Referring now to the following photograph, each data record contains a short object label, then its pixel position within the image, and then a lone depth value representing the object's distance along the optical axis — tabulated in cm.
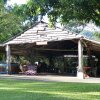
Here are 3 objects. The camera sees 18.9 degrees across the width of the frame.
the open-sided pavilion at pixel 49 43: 2266
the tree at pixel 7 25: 3628
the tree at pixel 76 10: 995
